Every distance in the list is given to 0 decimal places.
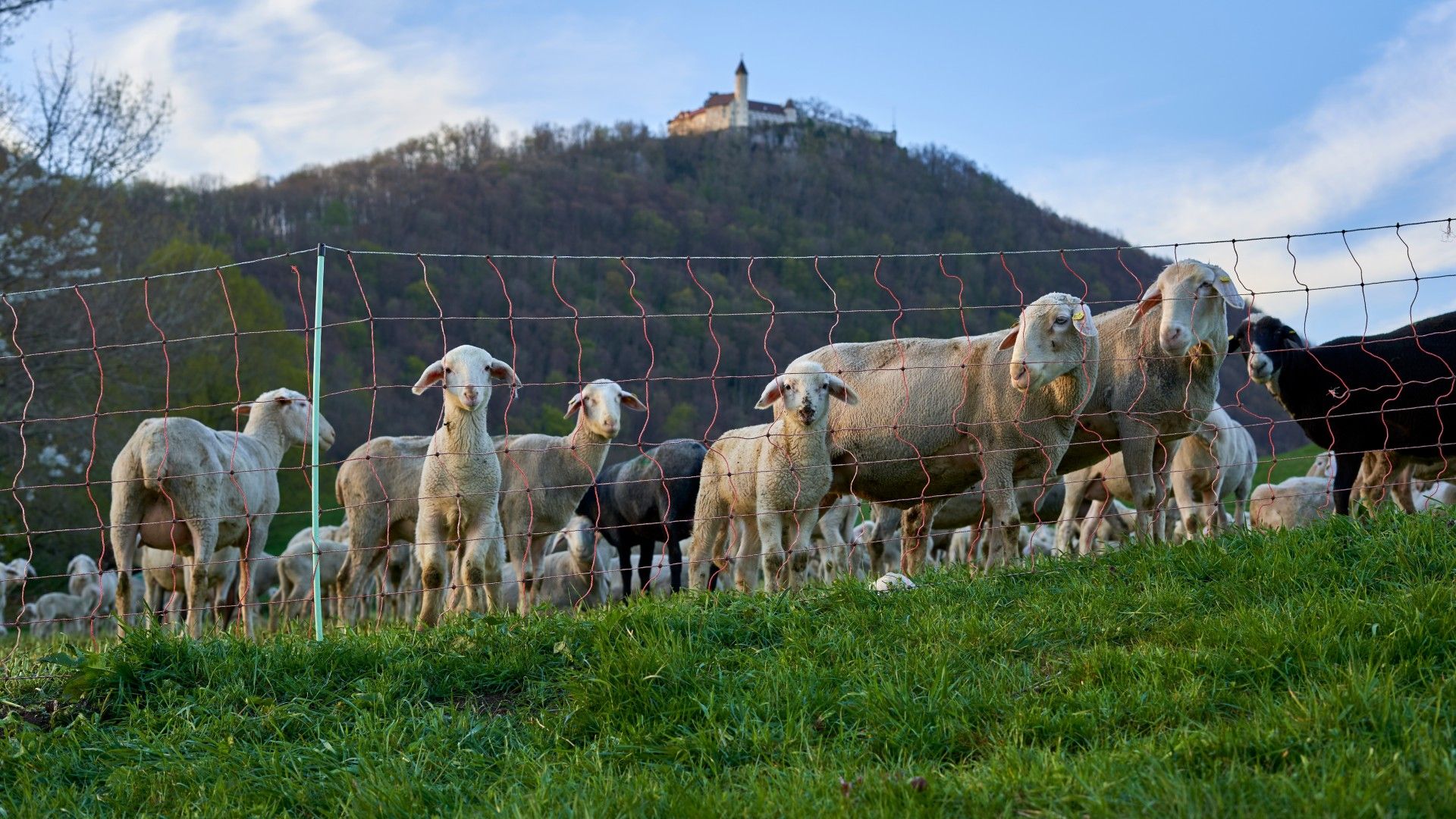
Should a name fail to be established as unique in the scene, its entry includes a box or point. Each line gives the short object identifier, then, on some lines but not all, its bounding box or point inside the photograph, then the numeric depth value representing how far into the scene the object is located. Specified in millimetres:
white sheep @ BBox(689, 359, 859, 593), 7980
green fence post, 6075
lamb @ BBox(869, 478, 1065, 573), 11117
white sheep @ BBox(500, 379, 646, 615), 9852
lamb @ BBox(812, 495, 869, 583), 11445
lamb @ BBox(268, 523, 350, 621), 13742
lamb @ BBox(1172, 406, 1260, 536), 10133
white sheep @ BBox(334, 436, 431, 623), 10297
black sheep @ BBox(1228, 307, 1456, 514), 8836
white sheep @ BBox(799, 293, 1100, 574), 8148
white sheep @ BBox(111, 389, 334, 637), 8477
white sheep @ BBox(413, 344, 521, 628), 7984
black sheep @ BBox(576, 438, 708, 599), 11000
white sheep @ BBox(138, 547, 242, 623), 9820
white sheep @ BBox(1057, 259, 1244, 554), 8492
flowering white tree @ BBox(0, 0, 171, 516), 19734
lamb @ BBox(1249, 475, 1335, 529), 12195
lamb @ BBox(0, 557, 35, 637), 15729
